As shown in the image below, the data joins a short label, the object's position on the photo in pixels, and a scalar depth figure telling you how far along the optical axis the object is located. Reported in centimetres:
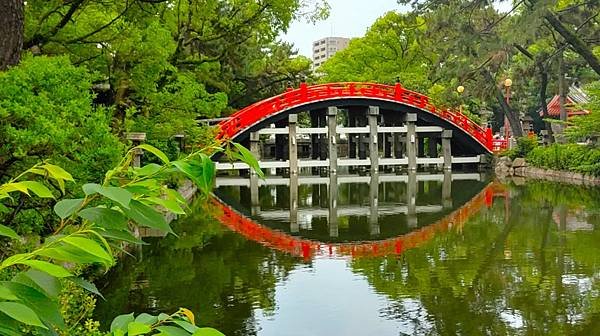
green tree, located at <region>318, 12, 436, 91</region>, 3666
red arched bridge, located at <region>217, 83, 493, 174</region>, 2623
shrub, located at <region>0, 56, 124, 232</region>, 564
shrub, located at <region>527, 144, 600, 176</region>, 2231
